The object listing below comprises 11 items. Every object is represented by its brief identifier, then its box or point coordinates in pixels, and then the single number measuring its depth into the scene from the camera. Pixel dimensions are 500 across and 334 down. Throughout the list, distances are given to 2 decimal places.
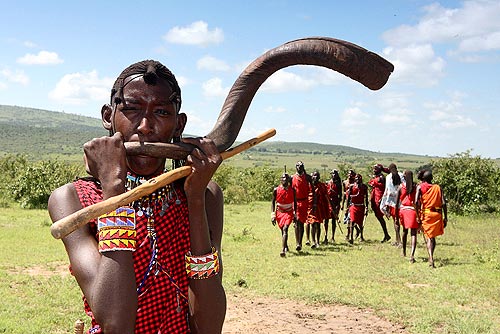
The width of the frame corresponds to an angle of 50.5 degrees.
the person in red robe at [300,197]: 10.55
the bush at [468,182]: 17.30
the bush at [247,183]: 23.79
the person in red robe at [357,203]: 11.86
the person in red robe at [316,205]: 11.11
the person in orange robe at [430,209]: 8.88
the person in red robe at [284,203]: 10.27
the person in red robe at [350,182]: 12.54
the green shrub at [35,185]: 18.91
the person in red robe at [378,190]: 12.10
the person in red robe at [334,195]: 11.99
